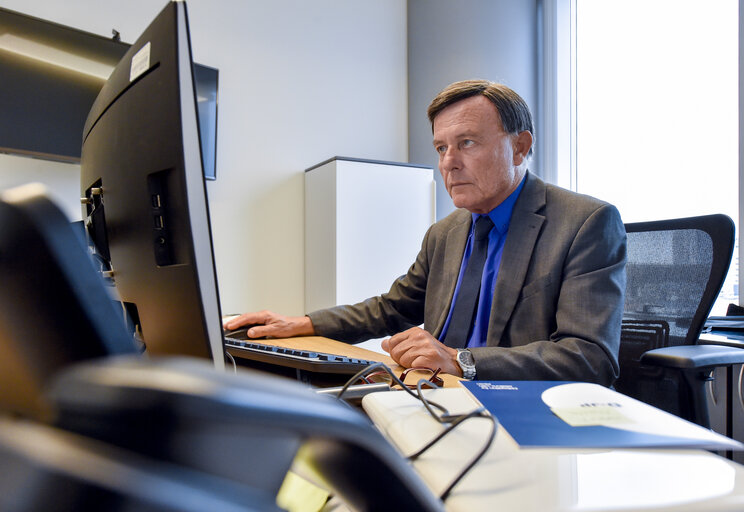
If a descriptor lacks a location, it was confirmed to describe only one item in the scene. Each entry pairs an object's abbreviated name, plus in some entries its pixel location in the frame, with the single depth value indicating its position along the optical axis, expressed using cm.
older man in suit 95
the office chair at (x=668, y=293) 128
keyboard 82
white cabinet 253
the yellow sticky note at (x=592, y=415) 50
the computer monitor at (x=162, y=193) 41
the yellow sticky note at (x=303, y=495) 46
